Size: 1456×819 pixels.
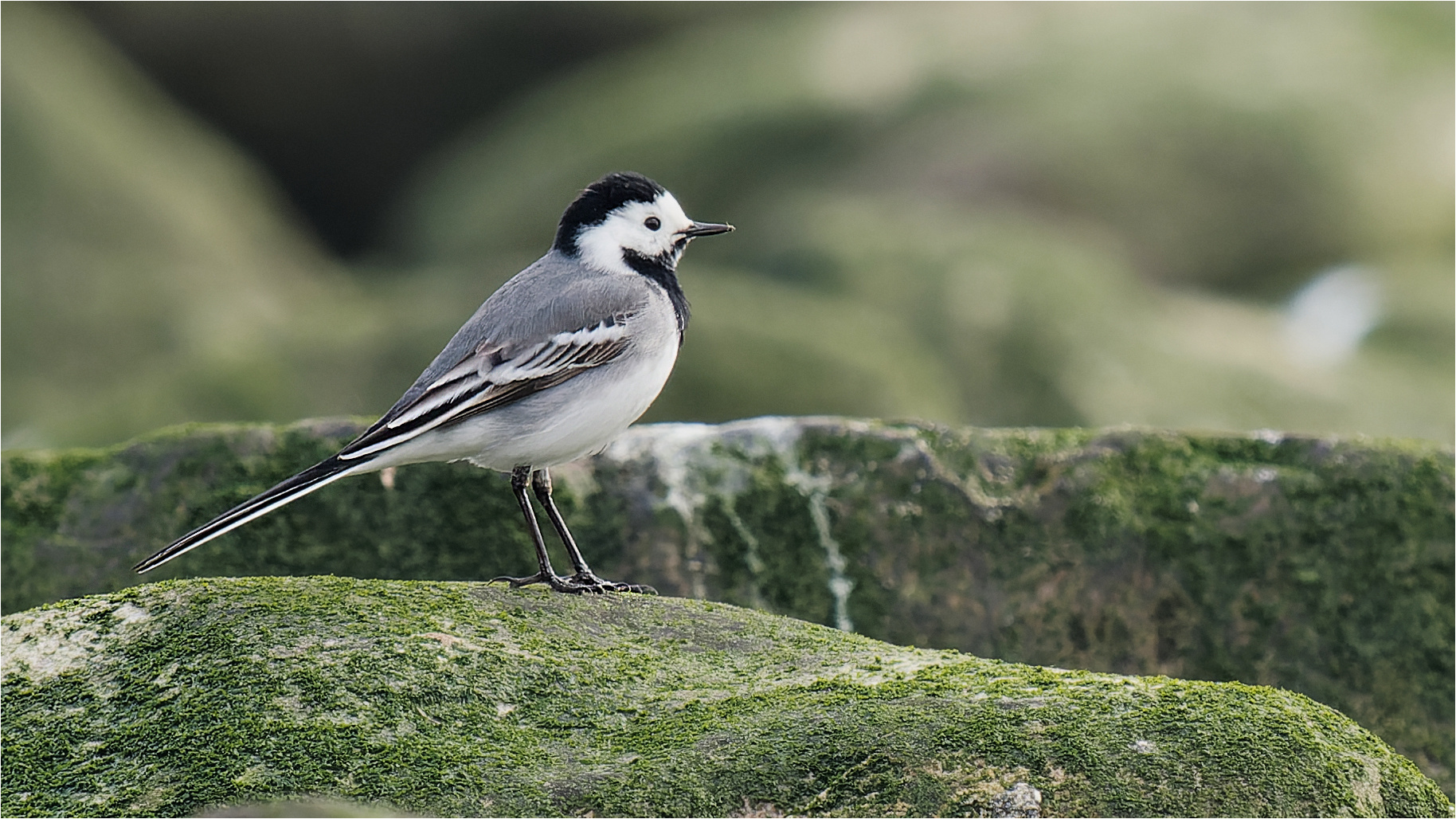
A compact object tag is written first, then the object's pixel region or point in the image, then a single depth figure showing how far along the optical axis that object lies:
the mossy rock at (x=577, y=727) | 10.33
